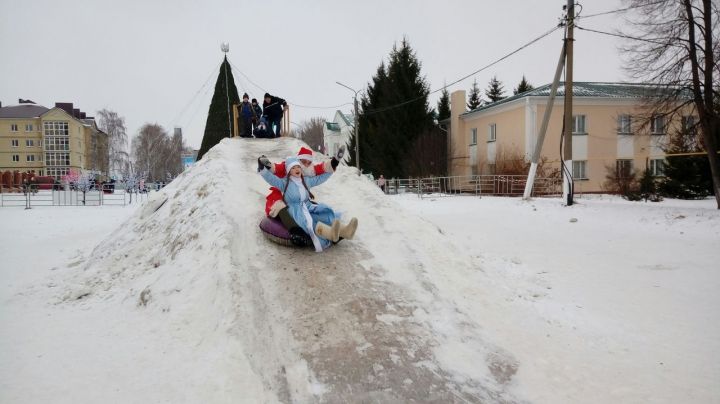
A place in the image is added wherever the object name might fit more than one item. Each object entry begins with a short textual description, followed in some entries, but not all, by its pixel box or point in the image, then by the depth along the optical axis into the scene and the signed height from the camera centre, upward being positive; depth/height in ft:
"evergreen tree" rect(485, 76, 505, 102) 168.96 +37.19
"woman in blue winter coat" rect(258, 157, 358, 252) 18.70 -1.10
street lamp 99.04 +17.02
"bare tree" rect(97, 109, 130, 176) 195.11 +22.39
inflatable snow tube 18.90 -2.00
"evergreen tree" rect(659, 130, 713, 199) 64.49 +1.47
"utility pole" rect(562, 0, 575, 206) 49.51 +8.94
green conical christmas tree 58.54 +10.27
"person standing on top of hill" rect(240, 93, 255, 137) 45.68 +7.49
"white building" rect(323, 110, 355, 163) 172.55 +22.88
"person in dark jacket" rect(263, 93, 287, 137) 44.78 +7.85
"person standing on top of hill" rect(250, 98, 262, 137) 46.03 +7.90
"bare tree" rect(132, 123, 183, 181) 185.78 +15.50
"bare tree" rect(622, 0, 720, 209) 45.03 +12.72
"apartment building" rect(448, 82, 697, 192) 84.84 +10.02
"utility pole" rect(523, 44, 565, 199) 51.47 +7.44
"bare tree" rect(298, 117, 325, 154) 250.78 +33.03
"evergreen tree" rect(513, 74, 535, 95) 154.20 +35.25
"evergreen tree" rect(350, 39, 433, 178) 111.65 +18.07
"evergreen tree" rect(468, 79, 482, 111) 163.84 +33.13
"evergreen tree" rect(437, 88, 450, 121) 135.69 +25.32
